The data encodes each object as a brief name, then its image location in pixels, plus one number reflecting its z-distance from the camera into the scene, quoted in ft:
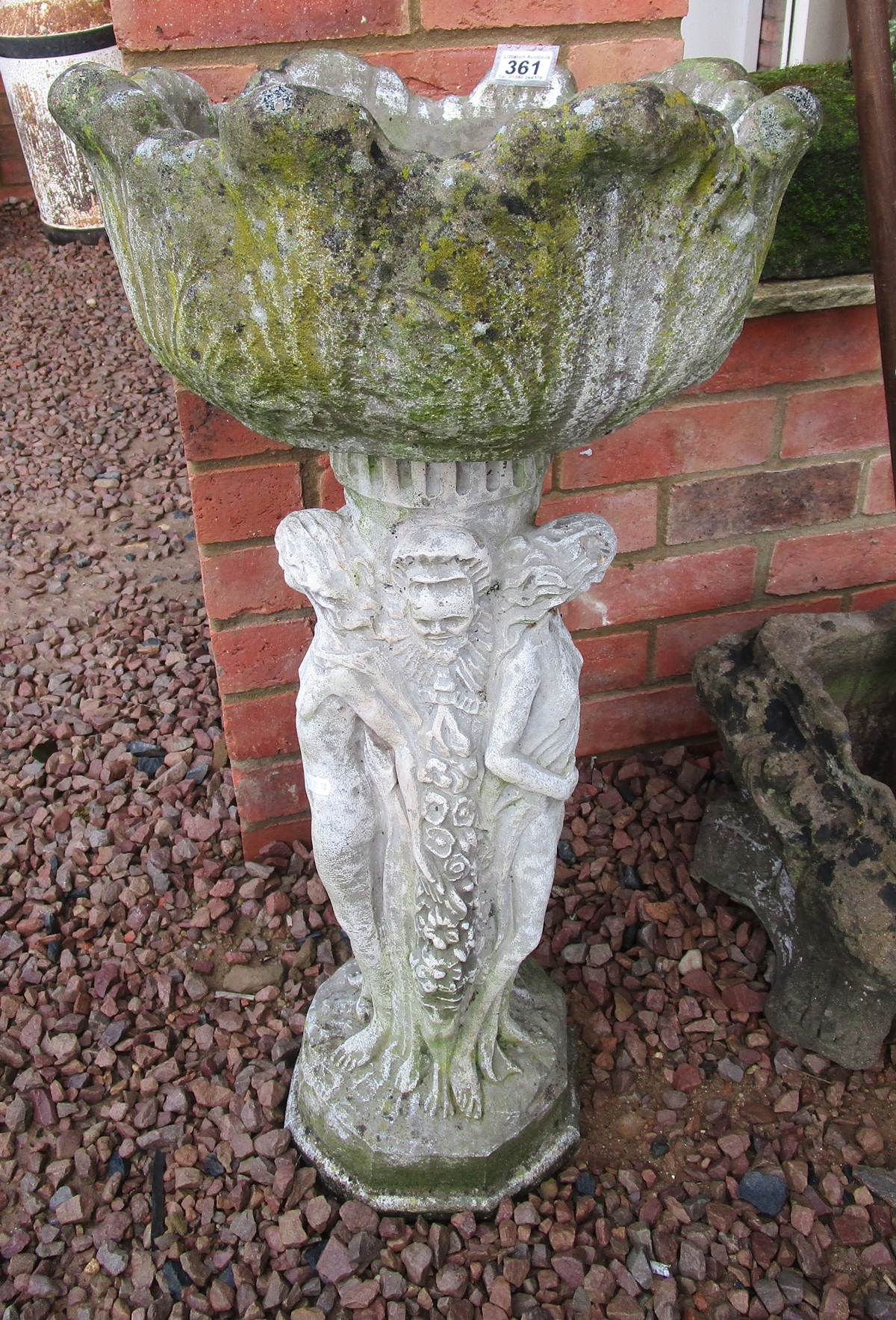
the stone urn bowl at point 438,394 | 2.52
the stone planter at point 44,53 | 13.44
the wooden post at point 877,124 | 4.31
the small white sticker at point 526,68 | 4.02
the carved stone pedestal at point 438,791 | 3.71
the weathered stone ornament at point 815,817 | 4.99
